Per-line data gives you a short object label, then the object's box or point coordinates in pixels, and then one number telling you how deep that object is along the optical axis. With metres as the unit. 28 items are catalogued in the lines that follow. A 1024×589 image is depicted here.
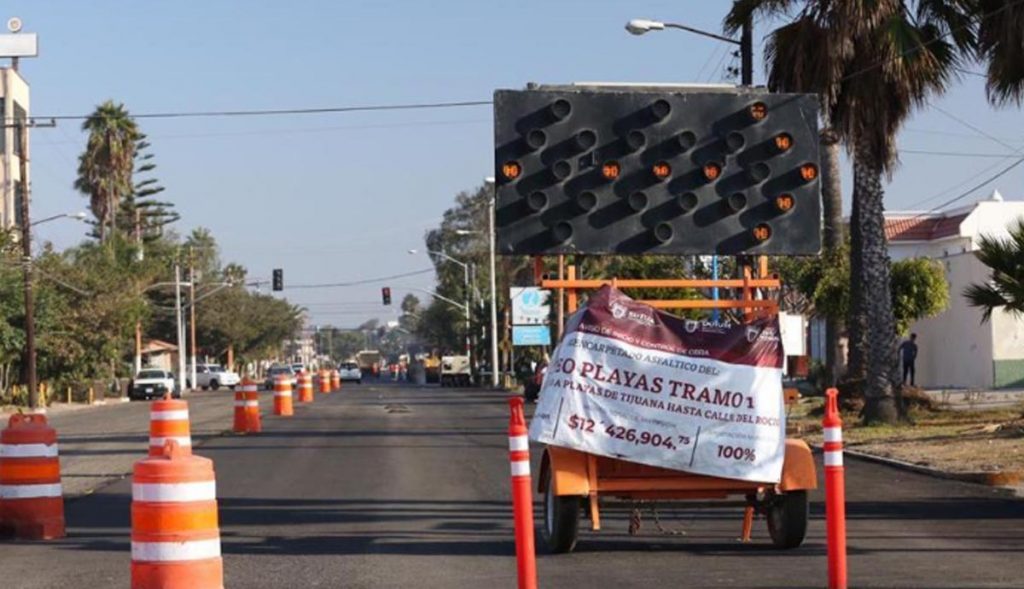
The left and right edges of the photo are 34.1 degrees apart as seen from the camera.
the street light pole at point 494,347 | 79.50
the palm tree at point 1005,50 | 22.84
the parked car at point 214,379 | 98.06
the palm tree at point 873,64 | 26.44
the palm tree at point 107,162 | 99.50
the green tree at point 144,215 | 107.38
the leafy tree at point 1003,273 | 23.14
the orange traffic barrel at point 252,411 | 32.48
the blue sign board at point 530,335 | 81.88
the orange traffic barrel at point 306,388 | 54.88
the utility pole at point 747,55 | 30.12
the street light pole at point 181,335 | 89.00
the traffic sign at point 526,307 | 84.88
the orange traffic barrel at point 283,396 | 41.59
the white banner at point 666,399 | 12.24
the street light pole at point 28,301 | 57.25
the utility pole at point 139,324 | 91.99
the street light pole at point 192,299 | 100.49
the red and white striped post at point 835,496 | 10.25
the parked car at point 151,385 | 73.19
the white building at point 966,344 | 47.16
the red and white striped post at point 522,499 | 9.93
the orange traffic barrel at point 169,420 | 19.39
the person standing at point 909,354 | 43.66
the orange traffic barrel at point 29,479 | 14.16
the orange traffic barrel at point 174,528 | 9.25
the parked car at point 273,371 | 91.46
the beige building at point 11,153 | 78.38
